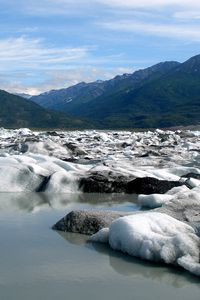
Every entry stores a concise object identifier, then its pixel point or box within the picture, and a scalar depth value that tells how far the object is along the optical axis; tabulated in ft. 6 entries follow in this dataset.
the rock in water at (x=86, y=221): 31.07
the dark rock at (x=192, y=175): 54.73
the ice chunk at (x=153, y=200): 39.80
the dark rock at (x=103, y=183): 49.52
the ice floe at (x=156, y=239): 24.66
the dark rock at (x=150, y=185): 47.98
